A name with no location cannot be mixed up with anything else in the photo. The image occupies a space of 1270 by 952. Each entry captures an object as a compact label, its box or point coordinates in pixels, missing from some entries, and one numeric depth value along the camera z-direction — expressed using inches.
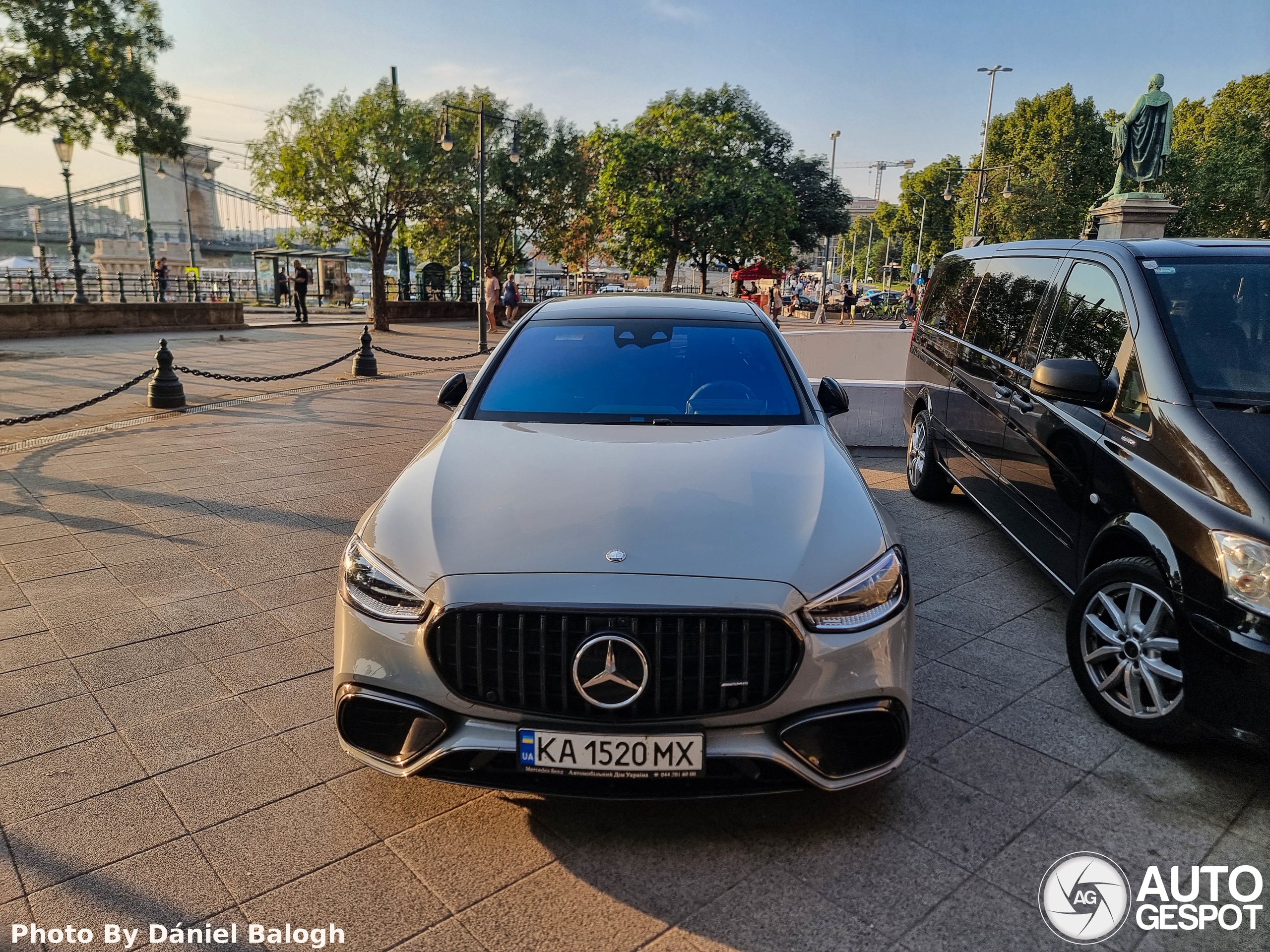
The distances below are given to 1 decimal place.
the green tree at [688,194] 1147.3
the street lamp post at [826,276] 1908.2
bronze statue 837.2
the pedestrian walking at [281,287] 1422.2
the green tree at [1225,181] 1712.6
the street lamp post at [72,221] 790.0
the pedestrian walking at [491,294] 940.6
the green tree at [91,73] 624.7
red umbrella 1427.2
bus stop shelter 1491.1
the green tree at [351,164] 936.3
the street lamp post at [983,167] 1923.0
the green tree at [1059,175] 1962.4
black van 115.0
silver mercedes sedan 96.6
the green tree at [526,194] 1291.8
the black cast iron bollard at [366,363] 613.3
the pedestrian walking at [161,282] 1113.4
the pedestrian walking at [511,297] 1106.7
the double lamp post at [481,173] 850.1
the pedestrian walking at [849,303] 1866.4
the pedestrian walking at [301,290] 1127.6
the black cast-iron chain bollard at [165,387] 440.5
